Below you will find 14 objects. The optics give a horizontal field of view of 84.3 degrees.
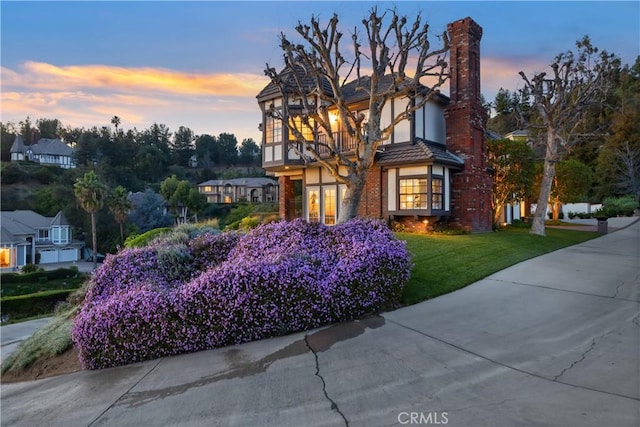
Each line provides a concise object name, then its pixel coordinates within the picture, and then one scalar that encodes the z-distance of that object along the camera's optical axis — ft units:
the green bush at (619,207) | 94.89
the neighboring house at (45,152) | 207.00
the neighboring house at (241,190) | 204.03
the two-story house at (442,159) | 45.70
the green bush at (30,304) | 49.29
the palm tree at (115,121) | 271.69
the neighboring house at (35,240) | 106.83
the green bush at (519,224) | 64.24
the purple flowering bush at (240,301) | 15.40
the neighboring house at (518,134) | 106.19
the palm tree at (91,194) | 107.04
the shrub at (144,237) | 37.42
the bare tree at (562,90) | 49.80
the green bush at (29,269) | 94.45
